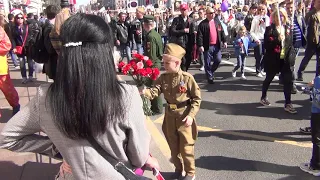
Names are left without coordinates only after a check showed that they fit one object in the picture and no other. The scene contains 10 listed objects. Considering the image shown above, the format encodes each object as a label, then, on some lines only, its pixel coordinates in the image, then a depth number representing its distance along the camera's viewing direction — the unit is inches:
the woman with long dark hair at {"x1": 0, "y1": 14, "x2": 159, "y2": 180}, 53.8
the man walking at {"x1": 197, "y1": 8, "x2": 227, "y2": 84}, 298.7
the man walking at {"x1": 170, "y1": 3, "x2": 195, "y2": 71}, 323.5
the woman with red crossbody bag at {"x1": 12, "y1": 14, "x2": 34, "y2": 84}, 306.8
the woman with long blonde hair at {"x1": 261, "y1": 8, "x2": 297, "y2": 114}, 210.5
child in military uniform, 126.3
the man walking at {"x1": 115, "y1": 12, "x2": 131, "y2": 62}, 402.9
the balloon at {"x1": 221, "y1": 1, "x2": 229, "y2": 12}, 537.5
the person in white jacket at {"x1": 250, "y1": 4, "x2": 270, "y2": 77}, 309.6
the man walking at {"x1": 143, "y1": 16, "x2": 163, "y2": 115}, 222.8
